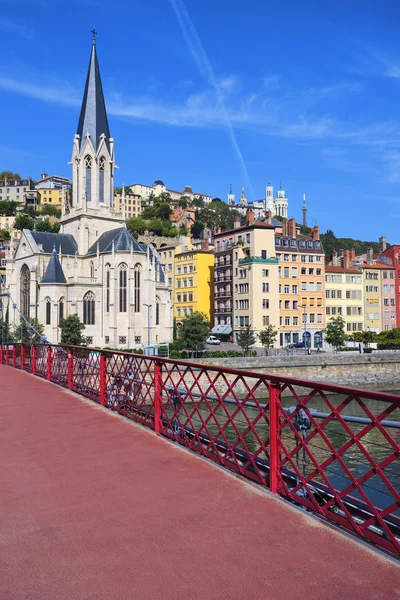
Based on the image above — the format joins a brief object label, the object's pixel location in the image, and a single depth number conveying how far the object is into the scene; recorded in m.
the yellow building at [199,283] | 75.06
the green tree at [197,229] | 149.38
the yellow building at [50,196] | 174.00
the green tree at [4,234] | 136.50
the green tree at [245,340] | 54.41
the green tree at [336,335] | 60.75
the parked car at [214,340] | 67.22
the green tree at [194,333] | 54.44
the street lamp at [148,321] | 57.62
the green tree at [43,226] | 137.06
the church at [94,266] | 59.19
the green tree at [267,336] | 59.88
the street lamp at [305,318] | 65.12
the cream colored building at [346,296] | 71.75
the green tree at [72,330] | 51.41
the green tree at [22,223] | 142.62
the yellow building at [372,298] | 74.44
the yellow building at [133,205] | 177.25
